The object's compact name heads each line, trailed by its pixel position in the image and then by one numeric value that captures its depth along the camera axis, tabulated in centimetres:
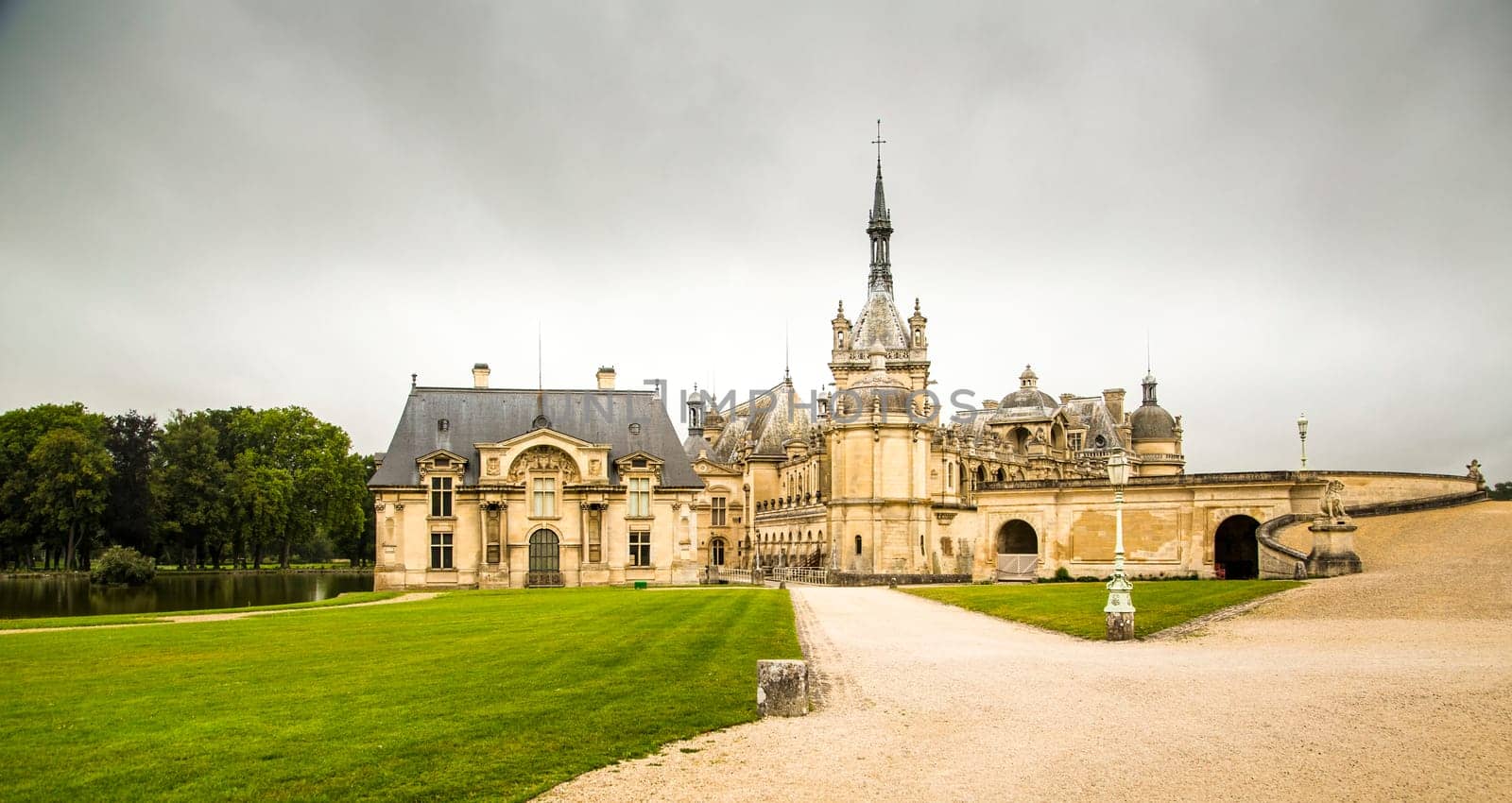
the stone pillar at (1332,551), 2783
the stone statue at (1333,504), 2867
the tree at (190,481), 6969
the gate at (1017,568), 5125
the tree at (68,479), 6500
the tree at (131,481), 6825
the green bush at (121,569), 5788
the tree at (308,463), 7400
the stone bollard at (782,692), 1176
